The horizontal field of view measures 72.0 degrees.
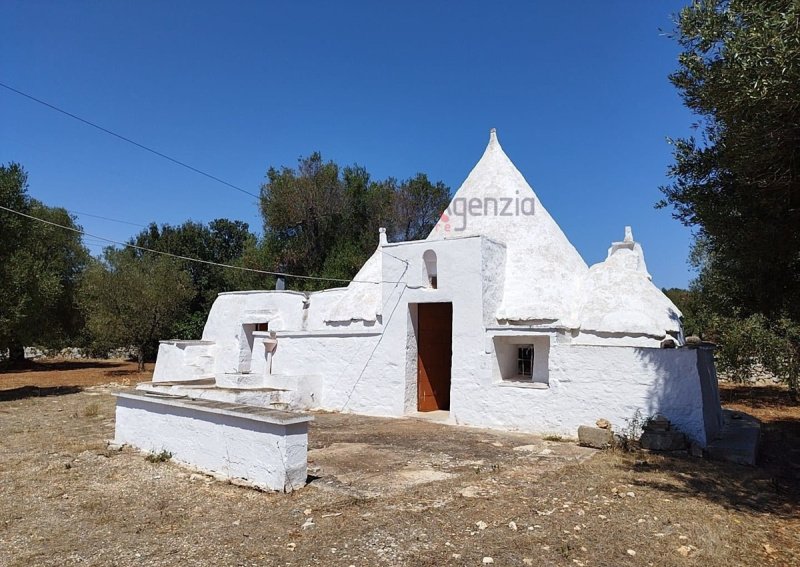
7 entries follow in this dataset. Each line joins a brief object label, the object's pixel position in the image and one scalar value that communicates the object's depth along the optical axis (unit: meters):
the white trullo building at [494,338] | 10.11
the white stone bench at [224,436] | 6.58
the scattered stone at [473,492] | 6.42
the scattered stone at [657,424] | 9.20
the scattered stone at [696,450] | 8.84
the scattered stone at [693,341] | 10.96
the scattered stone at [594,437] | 9.33
